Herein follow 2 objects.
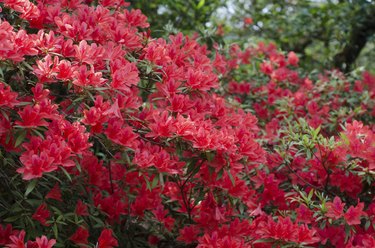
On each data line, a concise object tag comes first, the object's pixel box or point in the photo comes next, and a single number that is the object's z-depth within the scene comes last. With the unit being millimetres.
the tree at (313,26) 4586
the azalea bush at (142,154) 2115
